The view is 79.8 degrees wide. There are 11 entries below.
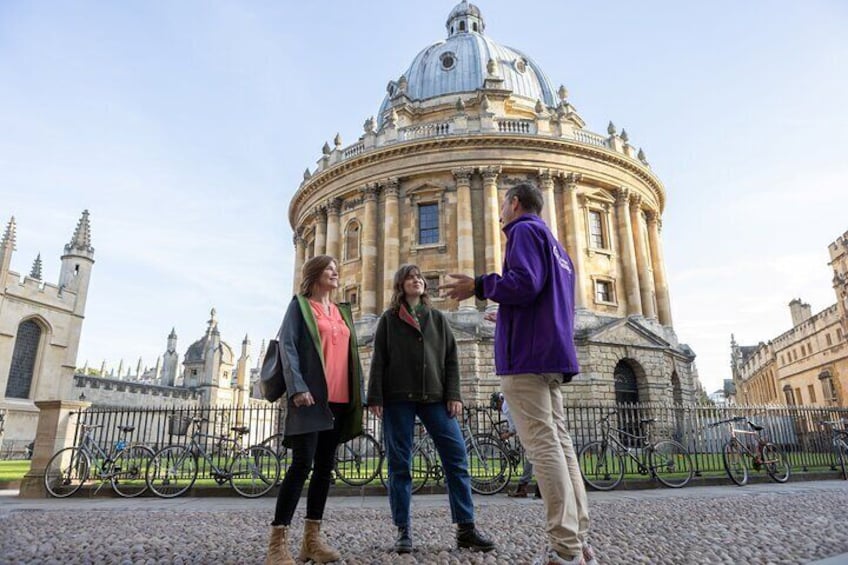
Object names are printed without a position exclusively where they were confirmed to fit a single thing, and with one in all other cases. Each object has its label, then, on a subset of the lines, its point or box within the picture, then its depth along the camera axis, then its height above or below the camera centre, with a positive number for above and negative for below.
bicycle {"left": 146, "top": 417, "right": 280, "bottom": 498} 8.65 -0.72
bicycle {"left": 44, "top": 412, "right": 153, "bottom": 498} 8.81 -0.72
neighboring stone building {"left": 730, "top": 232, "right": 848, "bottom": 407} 38.50 +5.71
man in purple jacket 2.94 +0.41
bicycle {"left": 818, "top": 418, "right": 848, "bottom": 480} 10.65 -0.43
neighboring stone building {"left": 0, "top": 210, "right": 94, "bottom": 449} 30.84 +5.76
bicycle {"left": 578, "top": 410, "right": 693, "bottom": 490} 8.83 -0.62
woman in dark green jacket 3.96 +0.27
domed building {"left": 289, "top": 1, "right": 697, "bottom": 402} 22.56 +9.77
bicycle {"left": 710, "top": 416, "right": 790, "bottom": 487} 9.75 -0.69
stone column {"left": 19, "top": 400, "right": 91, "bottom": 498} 8.77 -0.15
